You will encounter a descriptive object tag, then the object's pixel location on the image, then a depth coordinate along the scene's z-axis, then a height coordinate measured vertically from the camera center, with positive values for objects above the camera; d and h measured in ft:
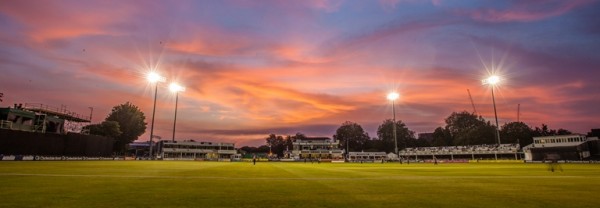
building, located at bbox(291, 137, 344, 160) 518.37 +10.74
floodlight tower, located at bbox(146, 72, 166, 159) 269.64 +62.14
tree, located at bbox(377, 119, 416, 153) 616.80 +37.83
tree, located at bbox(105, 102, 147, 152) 382.22 +36.83
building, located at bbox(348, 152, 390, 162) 521.74 +1.59
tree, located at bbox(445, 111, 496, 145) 469.57 +42.08
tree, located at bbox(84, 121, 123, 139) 340.37 +25.72
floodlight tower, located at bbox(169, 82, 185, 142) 301.84 +60.89
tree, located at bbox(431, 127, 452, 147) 549.42 +33.08
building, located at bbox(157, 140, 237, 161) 486.79 +7.39
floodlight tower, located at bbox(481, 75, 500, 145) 270.05 +62.75
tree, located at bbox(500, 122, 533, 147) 435.53 +32.36
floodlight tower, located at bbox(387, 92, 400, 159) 324.60 +58.92
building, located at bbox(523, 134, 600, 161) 289.04 +8.80
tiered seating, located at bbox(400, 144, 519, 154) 354.54 +9.16
